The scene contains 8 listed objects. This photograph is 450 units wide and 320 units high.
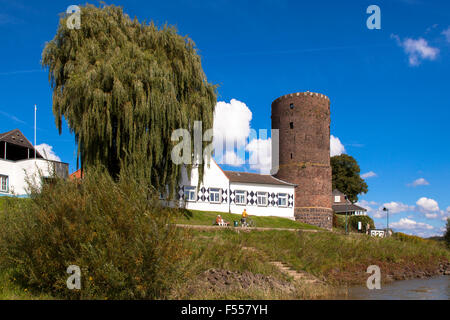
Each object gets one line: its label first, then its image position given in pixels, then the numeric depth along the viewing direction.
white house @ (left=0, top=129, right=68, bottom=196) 30.80
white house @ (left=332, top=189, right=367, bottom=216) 61.81
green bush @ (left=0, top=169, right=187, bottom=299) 11.36
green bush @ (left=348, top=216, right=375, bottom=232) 45.44
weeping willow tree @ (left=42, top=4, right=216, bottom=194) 22.58
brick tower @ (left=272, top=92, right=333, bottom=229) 42.62
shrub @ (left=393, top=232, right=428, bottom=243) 34.70
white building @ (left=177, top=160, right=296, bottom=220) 34.88
